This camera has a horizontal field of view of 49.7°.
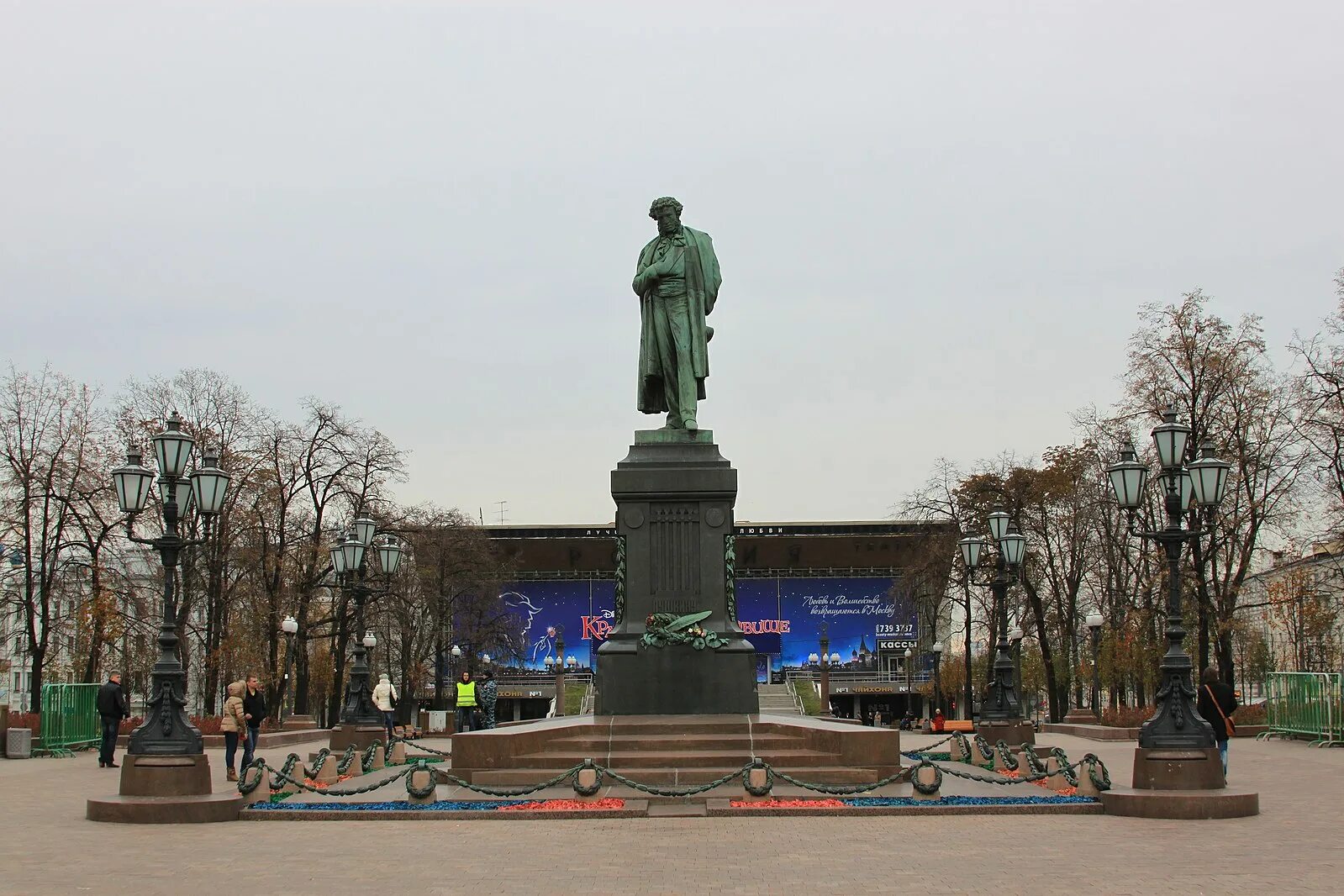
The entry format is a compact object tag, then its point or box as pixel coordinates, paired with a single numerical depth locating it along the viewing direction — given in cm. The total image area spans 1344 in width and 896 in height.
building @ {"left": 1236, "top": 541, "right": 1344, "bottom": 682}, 3862
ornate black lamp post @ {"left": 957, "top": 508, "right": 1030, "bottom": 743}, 2620
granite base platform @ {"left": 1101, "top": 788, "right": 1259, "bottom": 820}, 1520
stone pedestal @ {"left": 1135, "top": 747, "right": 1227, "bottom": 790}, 1591
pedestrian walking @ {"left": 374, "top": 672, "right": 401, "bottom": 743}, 2886
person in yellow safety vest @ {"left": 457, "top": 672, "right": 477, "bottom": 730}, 3275
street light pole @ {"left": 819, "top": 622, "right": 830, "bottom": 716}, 6084
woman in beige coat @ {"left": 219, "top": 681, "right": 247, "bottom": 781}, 2083
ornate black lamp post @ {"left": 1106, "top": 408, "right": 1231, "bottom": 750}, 1623
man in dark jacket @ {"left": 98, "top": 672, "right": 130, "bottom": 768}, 2511
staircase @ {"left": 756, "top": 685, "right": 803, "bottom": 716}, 6850
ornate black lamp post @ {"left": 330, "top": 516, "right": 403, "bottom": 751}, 2678
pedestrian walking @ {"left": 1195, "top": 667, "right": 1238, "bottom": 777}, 1872
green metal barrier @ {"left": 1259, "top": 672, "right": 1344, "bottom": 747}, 3219
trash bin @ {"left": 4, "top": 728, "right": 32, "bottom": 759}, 3002
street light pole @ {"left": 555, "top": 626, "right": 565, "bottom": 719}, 5562
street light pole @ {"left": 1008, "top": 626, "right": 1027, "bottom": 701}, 3650
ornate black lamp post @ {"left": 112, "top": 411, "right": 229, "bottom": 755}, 1647
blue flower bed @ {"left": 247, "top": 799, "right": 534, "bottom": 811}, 1622
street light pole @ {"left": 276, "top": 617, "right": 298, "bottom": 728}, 3522
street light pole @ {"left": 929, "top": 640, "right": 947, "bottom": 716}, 5350
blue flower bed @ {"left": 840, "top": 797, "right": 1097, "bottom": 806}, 1617
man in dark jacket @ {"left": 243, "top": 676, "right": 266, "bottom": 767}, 2162
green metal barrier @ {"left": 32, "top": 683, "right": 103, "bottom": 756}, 3098
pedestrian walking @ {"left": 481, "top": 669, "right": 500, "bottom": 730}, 3547
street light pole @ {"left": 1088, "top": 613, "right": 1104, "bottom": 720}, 3844
